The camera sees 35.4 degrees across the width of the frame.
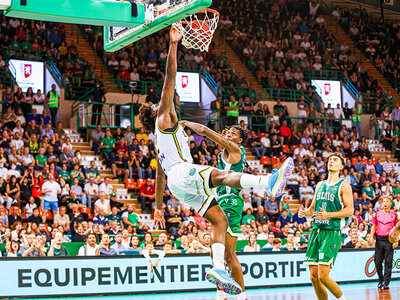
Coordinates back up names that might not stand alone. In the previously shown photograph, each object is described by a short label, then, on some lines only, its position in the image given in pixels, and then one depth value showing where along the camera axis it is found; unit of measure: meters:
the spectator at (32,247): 14.33
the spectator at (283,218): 19.66
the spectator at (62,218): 16.72
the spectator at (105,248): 15.01
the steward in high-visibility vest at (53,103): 22.36
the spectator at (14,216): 16.06
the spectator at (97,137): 21.70
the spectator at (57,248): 14.45
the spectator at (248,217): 18.75
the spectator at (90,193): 18.02
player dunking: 7.53
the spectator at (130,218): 17.61
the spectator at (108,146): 21.16
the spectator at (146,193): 19.55
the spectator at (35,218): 16.22
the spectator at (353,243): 17.98
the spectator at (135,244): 15.42
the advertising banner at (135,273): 13.48
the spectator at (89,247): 14.82
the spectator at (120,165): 20.72
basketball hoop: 9.38
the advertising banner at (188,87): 26.33
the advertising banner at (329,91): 30.39
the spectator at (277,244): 16.73
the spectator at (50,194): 17.47
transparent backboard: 9.05
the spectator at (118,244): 15.36
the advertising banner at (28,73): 23.56
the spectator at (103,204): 17.89
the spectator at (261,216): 19.39
